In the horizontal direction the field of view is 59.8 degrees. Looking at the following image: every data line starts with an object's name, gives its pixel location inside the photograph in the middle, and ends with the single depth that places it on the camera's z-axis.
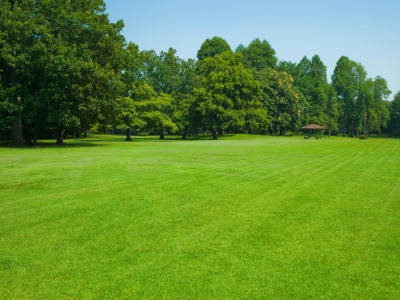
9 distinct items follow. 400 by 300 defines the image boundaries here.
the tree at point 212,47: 89.38
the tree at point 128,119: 51.43
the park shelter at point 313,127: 71.81
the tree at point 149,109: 56.66
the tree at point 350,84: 97.12
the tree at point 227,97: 63.16
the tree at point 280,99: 78.69
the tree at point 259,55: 95.88
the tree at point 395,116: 102.44
